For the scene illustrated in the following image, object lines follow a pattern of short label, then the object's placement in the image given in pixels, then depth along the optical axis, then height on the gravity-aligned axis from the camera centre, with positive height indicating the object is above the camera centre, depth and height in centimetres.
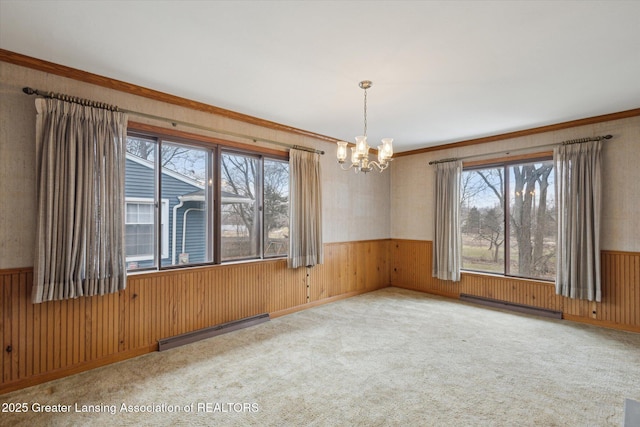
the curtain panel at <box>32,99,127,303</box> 263 +19
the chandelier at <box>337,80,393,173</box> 305 +70
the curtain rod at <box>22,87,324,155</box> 268 +112
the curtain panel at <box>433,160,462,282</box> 543 -1
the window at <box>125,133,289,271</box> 340 +24
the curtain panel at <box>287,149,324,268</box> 455 +18
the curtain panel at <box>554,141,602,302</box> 406 +3
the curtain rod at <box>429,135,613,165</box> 411 +111
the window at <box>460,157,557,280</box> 472 +6
